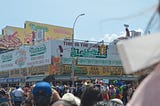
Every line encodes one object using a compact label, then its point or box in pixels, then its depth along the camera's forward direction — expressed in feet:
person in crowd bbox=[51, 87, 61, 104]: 10.94
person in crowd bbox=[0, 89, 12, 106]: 25.92
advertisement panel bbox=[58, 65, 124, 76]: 90.64
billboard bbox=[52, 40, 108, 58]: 90.23
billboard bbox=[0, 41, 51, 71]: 92.37
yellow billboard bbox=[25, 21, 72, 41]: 160.16
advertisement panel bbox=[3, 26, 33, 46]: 160.16
